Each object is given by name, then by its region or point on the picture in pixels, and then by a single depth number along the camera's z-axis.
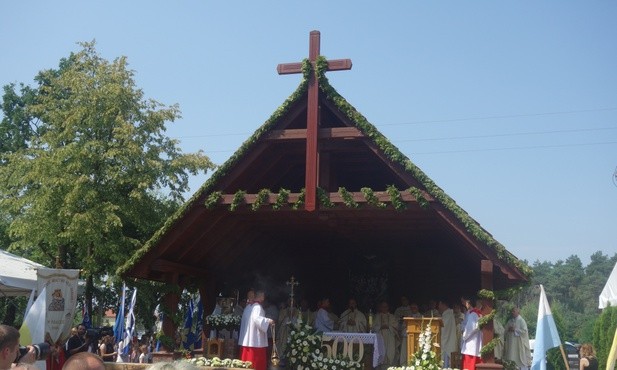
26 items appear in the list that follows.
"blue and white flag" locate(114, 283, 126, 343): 21.08
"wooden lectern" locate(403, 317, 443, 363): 13.70
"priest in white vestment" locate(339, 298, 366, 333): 18.11
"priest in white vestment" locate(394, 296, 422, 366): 17.93
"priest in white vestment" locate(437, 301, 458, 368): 16.67
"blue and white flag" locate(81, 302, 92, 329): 21.17
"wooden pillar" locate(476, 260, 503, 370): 12.35
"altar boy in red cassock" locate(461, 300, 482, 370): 13.50
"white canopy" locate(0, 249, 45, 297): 18.52
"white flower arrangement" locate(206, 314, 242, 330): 16.00
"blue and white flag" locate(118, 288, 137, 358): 20.47
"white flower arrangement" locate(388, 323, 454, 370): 13.01
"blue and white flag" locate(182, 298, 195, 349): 20.62
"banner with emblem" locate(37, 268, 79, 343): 15.13
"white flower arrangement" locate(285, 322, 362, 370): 14.67
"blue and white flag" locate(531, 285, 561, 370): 12.74
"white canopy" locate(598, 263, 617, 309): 22.58
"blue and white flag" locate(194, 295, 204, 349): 20.89
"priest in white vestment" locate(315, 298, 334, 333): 17.83
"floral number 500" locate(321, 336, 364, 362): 14.95
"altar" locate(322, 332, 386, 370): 14.99
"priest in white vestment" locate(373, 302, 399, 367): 18.14
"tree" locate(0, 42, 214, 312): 22.23
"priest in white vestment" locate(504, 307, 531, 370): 16.55
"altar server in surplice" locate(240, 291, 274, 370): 14.43
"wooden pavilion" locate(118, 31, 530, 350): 13.03
